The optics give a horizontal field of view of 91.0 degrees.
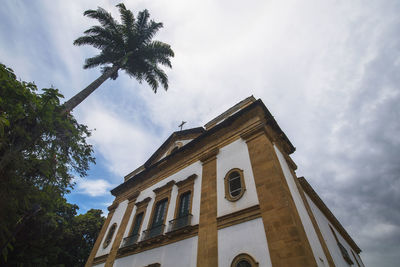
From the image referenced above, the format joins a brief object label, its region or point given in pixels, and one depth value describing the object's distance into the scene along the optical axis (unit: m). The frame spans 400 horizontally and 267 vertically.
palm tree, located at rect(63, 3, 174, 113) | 12.92
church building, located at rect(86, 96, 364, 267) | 6.52
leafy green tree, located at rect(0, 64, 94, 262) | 5.43
